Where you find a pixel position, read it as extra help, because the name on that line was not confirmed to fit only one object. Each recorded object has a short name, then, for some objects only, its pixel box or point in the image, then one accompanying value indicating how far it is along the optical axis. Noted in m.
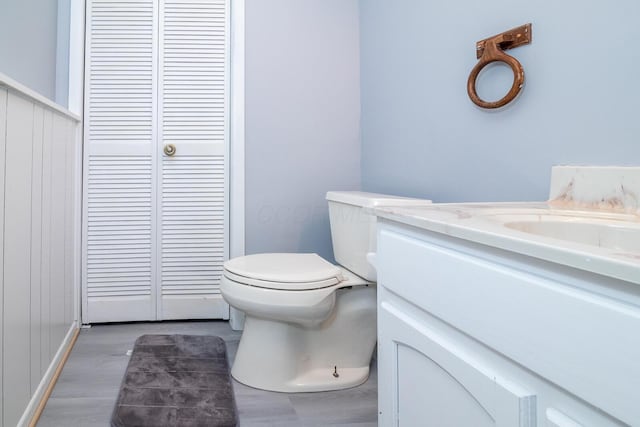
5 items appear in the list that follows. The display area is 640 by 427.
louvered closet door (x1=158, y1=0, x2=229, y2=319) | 2.49
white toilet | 1.69
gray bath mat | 1.54
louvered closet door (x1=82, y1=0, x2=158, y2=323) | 2.45
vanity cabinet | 0.50
